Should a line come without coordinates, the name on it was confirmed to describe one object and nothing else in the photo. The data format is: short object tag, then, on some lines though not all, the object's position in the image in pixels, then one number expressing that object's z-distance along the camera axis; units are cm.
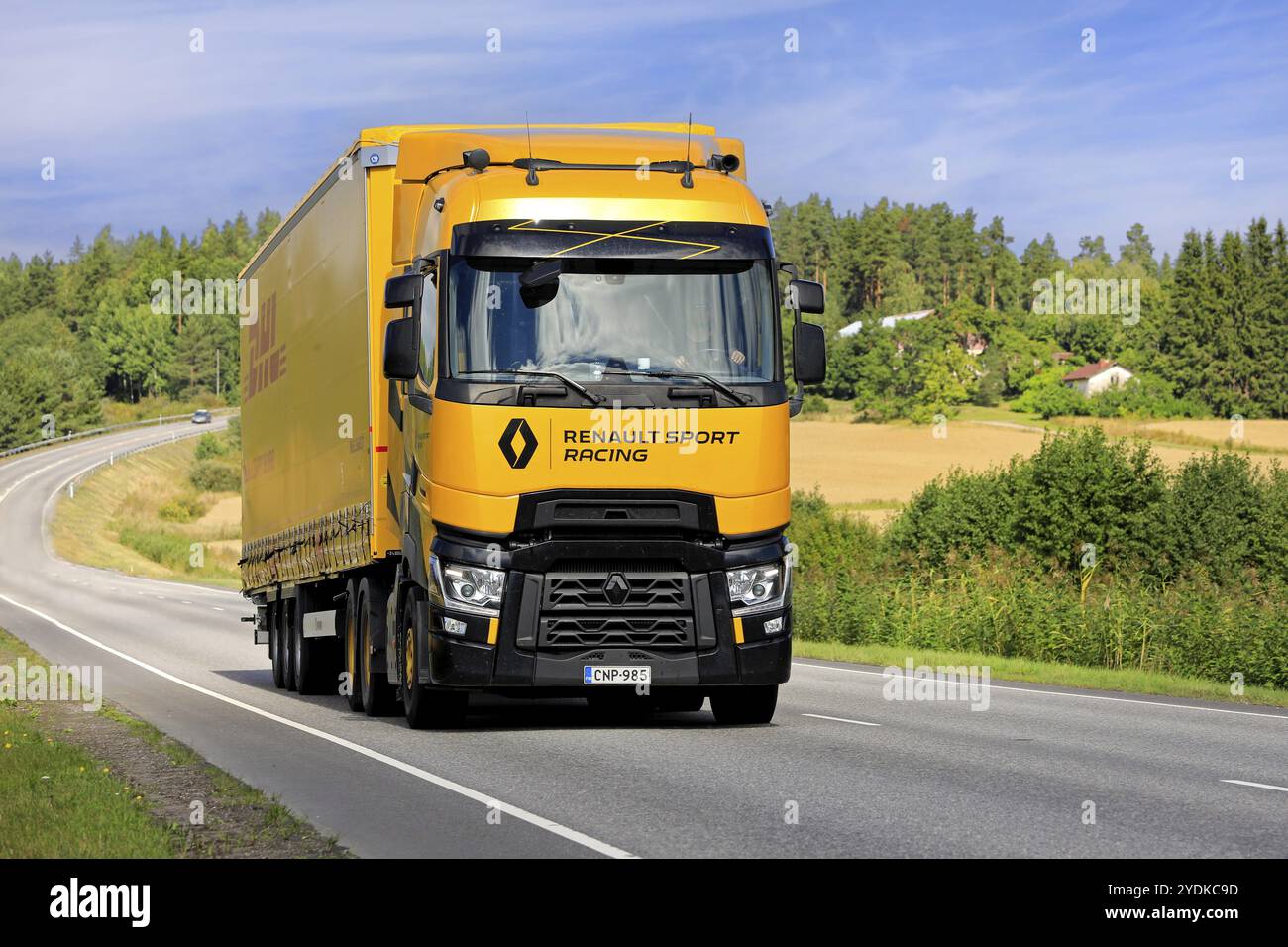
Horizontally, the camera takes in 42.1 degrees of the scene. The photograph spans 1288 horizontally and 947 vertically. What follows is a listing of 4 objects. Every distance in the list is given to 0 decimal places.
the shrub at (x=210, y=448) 10644
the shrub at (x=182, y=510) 8975
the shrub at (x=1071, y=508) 4250
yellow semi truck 1267
